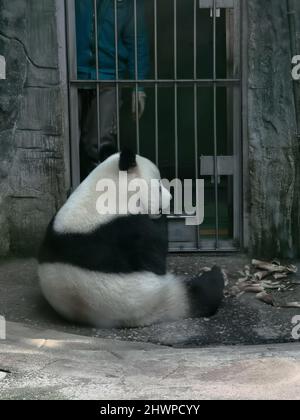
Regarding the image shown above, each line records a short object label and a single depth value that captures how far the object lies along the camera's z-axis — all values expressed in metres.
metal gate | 5.99
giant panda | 4.65
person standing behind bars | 6.00
